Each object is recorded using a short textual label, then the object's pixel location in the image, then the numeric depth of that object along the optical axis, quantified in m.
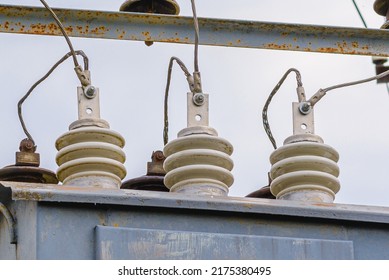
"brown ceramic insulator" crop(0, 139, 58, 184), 7.46
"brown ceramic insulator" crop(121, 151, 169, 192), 7.72
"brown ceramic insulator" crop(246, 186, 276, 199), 7.80
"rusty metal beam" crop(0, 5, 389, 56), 7.93
